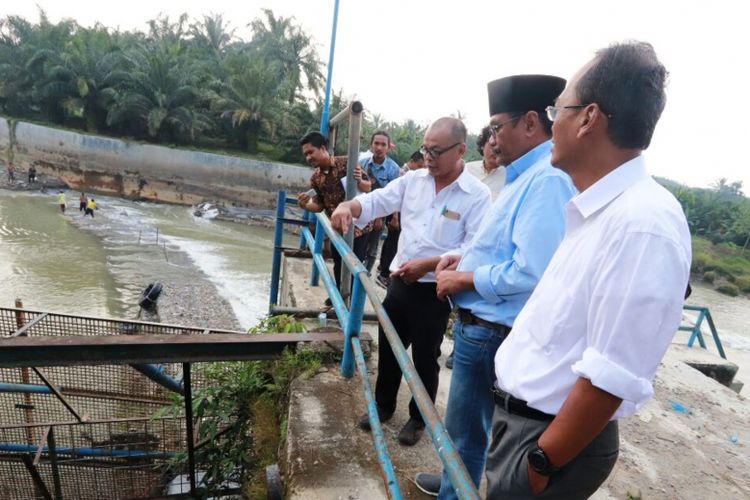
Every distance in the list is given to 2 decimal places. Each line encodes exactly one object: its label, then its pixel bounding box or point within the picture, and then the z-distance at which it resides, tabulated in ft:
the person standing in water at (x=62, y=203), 65.31
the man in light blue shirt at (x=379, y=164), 16.10
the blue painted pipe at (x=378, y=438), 4.49
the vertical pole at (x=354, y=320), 7.37
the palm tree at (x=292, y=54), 105.19
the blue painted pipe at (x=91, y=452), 12.03
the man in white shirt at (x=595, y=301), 2.75
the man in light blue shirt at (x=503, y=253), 4.62
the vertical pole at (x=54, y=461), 10.23
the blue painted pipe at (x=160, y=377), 10.32
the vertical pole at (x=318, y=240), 11.77
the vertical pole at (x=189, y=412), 9.19
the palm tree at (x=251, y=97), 88.12
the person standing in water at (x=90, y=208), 65.36
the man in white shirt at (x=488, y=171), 11.80
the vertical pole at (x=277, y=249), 15.85
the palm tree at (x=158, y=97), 86.22
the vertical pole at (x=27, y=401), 11.76
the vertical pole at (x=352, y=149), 9.45
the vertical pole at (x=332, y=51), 12.29
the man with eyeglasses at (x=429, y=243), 7.09
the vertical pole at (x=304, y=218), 16.68
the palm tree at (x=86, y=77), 87.61
